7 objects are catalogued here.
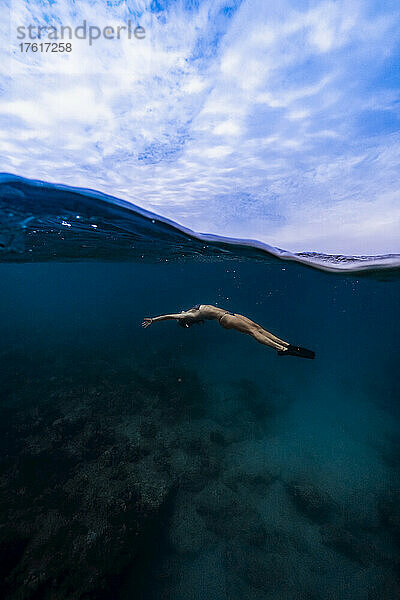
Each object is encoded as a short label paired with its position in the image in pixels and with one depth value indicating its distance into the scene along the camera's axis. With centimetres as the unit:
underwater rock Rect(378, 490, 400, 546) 1037
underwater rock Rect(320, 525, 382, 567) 927
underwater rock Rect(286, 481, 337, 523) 1074
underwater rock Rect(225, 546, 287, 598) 812
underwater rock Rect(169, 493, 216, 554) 894
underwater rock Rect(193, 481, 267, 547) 952
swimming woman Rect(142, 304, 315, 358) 571
